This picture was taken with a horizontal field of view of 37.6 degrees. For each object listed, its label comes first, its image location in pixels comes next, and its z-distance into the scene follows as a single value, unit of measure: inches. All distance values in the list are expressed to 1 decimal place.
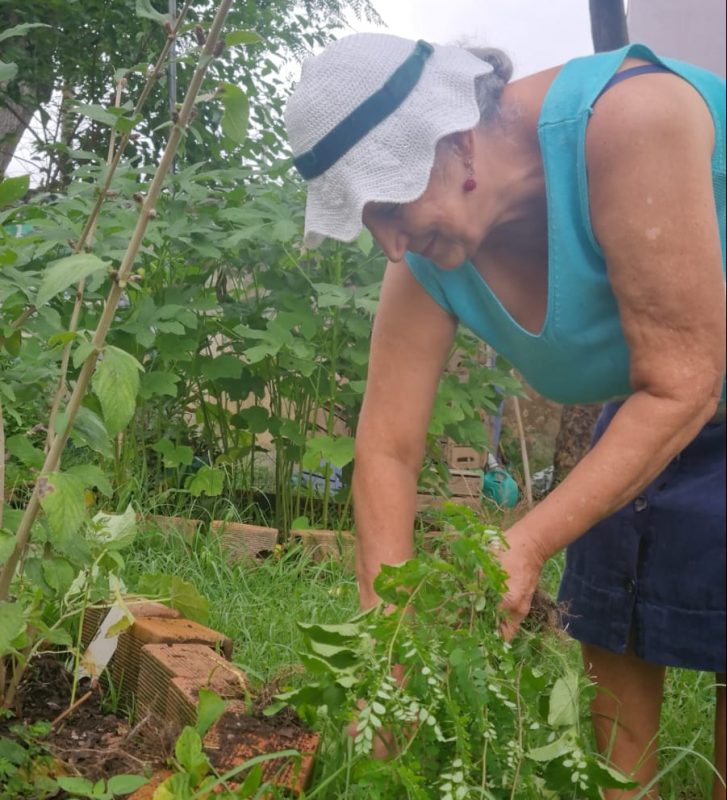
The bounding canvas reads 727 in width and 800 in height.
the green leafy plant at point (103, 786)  36.4
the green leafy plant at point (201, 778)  36.8
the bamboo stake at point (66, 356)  41.8
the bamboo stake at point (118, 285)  34.6
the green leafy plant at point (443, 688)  32.8
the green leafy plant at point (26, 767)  39.5
